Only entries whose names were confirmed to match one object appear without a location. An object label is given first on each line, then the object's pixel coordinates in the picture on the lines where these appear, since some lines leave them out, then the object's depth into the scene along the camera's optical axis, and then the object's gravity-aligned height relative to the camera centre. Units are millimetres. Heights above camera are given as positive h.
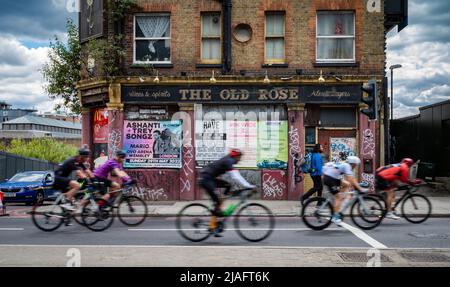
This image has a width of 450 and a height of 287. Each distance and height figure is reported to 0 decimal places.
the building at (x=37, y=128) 86125 +2745
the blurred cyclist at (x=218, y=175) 10055 -610
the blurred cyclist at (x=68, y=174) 12180 -733
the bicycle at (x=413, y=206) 12719 -1484
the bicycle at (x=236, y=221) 10203 -1496
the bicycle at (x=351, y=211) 11711 -1491
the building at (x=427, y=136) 25641 +432
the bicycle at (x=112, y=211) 12281 -1576
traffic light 14938 +1279
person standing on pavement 16688 -693
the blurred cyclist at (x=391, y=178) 12469 -793
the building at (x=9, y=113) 123625 +7341
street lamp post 32428 +3877
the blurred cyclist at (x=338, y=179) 11727 -788
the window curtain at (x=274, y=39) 19859 +3968
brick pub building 19484 +2000
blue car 20969 -1780
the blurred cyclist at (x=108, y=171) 12508 -668
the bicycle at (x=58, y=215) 12344 -1648
